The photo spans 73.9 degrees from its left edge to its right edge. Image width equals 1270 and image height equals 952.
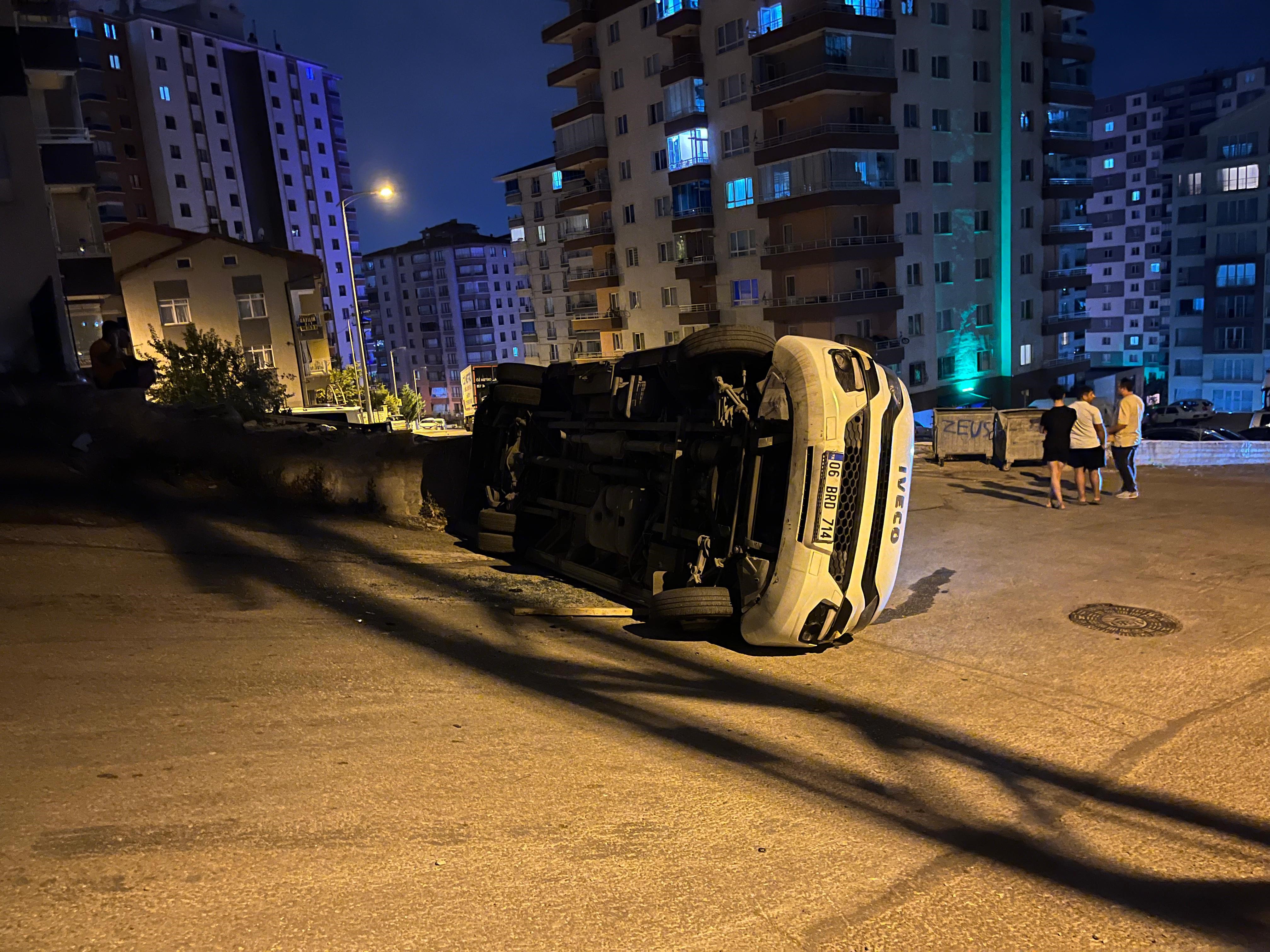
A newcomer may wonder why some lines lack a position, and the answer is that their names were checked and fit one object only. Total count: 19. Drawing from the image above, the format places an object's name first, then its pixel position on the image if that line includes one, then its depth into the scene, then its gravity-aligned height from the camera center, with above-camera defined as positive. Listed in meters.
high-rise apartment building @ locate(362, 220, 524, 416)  123.75 +10.15
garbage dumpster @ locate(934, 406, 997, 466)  15.19 -1.85
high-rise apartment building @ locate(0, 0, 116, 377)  13.91 +2.78
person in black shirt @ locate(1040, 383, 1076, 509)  11.21 -1.55
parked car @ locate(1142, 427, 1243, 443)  28.59 -4.34
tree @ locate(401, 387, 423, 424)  59.38 -2.06
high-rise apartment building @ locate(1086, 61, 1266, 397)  96.19 +12.03
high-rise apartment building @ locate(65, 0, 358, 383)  74.12 +25.02
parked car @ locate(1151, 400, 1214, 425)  57.59 -6.97
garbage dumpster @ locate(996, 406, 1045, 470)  14.61 -1.94
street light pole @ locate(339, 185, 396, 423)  25.78 +2.57
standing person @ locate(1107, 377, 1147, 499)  11.70 -1.71
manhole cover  6.46 -2.39
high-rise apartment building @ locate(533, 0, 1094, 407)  43.34 +9.43
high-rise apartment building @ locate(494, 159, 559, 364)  74.44 +9.39
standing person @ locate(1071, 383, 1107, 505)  11.25 -1.63
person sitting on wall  12.71 +0.62
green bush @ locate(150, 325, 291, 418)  28.11 +0.74
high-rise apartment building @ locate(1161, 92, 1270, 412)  65.62 +3.67
